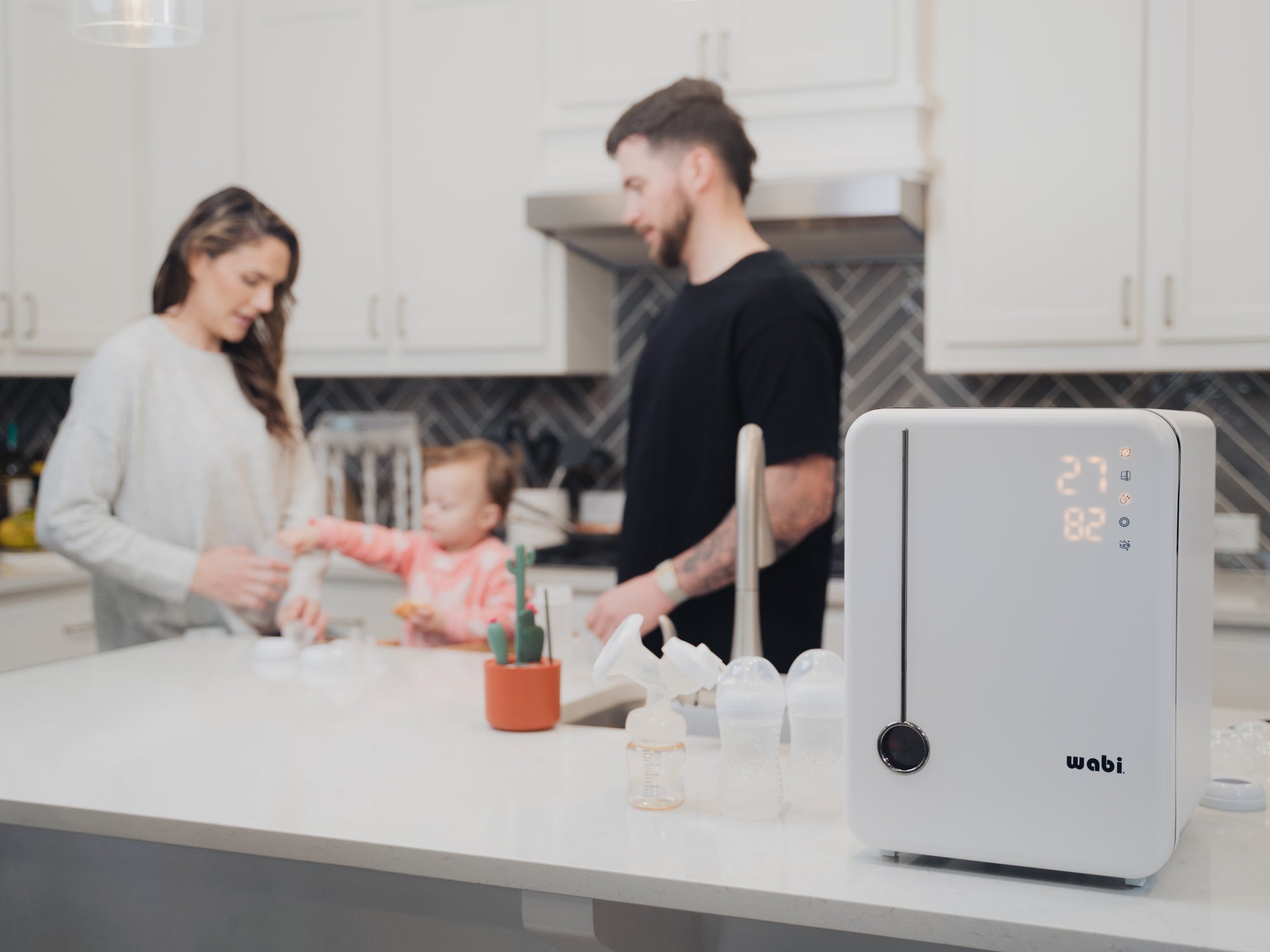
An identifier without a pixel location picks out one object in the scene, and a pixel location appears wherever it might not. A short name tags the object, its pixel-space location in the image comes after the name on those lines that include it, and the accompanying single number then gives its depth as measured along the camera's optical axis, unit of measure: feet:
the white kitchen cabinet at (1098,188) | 7.73
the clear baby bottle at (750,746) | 2.97
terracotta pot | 3.88
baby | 7.14
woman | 5.69
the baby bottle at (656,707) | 3.09
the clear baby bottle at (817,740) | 3.13
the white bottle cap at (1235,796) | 3.06
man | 5.24
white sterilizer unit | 2.44
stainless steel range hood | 7.88
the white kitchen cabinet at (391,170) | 9.37
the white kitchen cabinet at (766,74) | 8.16
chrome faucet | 3.84
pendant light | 4.33
